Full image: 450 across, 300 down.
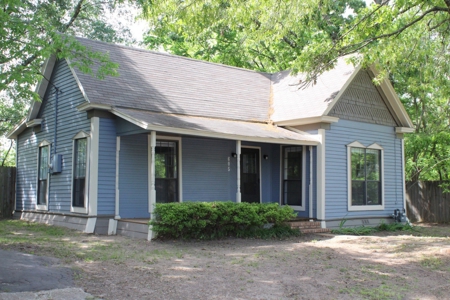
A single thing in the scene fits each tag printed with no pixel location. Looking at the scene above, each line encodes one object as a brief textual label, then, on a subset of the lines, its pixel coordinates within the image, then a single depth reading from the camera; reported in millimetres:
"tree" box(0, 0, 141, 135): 10211
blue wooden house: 12875
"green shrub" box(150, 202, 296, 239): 11086
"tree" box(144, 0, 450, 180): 11758
